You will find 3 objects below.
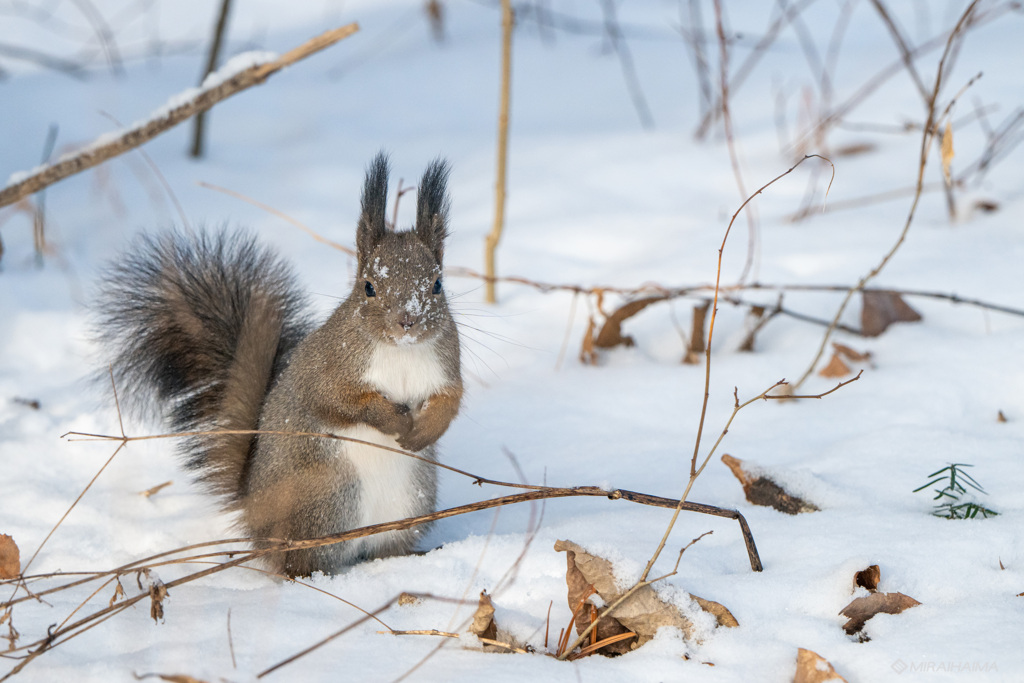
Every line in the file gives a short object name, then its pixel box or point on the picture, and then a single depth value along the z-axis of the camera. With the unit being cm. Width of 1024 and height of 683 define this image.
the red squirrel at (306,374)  661
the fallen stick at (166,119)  669
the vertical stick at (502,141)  685
